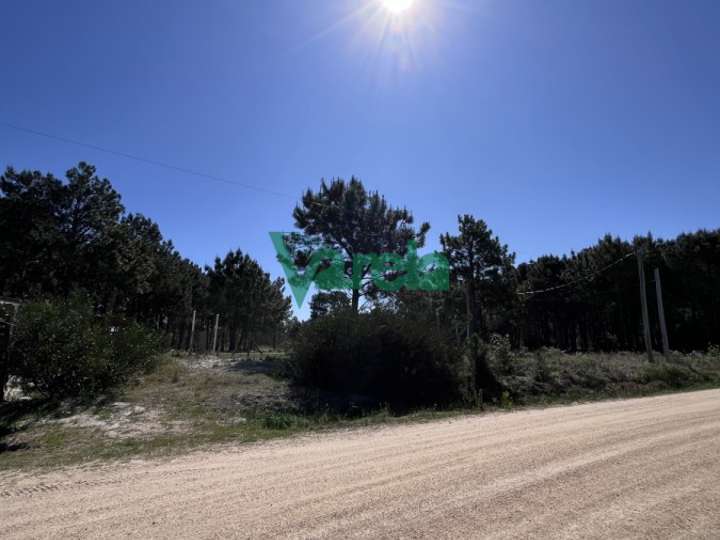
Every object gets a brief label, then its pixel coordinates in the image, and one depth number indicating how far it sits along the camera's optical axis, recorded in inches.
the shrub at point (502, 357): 638.5
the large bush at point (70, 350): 369.4
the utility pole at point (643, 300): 867.9
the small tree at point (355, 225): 1003.9
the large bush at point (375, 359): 541.6
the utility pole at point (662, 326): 853.8
